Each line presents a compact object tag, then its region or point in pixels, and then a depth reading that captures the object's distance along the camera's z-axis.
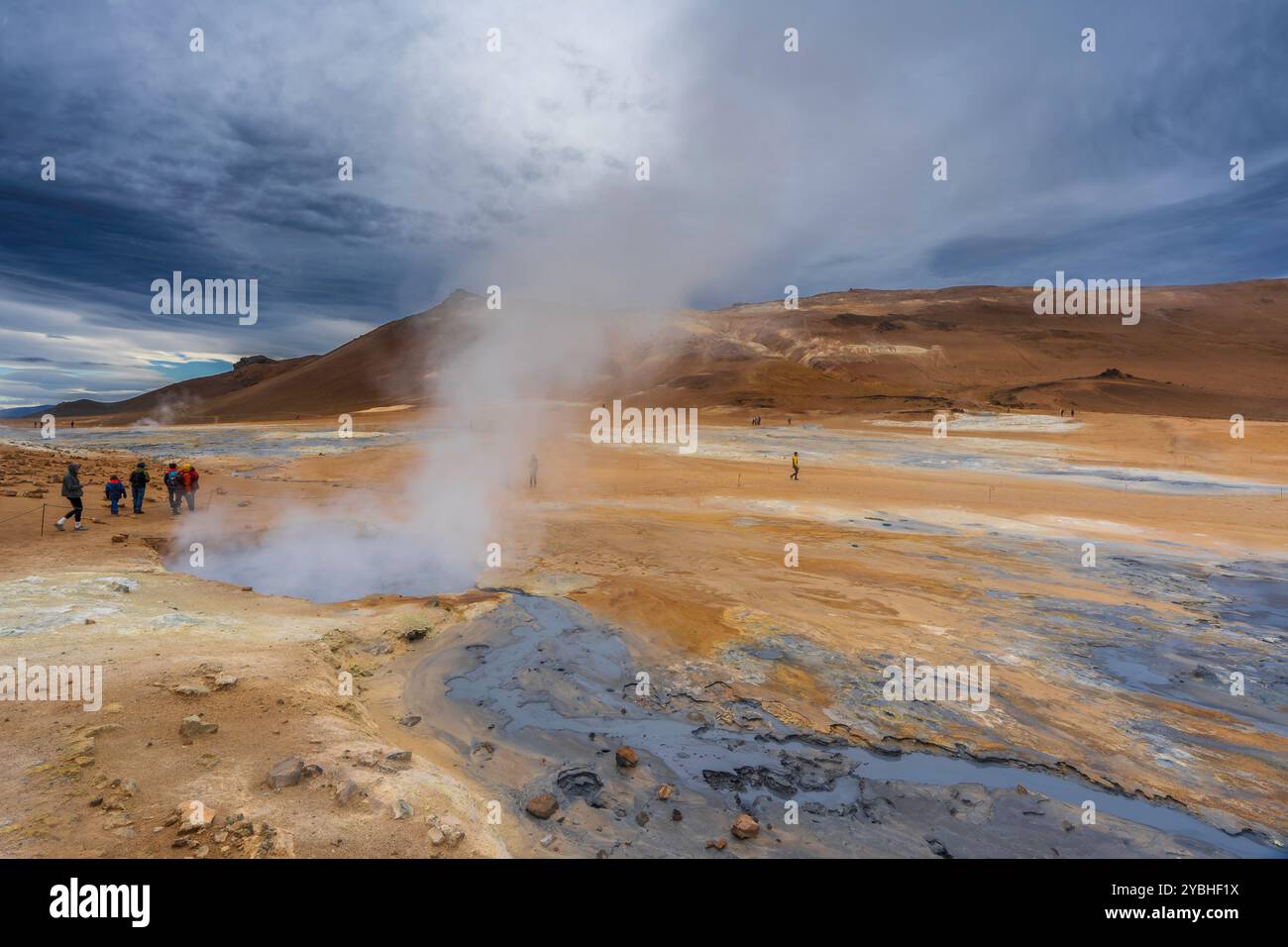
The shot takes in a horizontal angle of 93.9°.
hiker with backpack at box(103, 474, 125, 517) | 12.70
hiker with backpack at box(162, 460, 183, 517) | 13.15
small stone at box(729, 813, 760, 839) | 3.98
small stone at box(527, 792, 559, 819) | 4.14
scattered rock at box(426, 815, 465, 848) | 3.54
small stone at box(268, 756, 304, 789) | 3.86
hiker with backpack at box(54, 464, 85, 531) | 10.66
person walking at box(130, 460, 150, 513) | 12.88
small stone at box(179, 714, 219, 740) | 4.32
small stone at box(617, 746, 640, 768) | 4.77
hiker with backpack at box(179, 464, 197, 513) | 13.38
